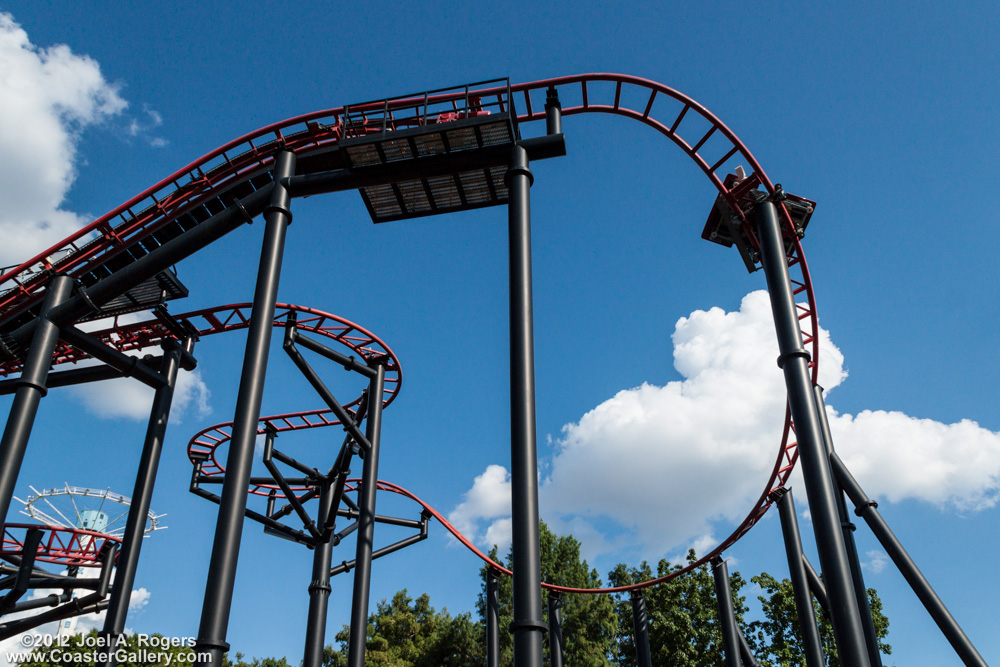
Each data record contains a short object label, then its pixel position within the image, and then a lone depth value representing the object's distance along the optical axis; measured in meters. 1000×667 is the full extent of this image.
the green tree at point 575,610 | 29.86
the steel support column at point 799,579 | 9.72
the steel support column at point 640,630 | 15.45
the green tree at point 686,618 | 26.48
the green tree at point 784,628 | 25.75
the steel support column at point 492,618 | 16.50
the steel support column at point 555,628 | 17.18
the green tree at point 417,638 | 30.19
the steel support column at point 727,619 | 13.34
